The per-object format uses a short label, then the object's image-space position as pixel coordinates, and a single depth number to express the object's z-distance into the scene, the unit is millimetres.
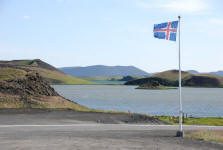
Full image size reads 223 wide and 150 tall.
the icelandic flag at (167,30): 21330
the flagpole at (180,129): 21344
